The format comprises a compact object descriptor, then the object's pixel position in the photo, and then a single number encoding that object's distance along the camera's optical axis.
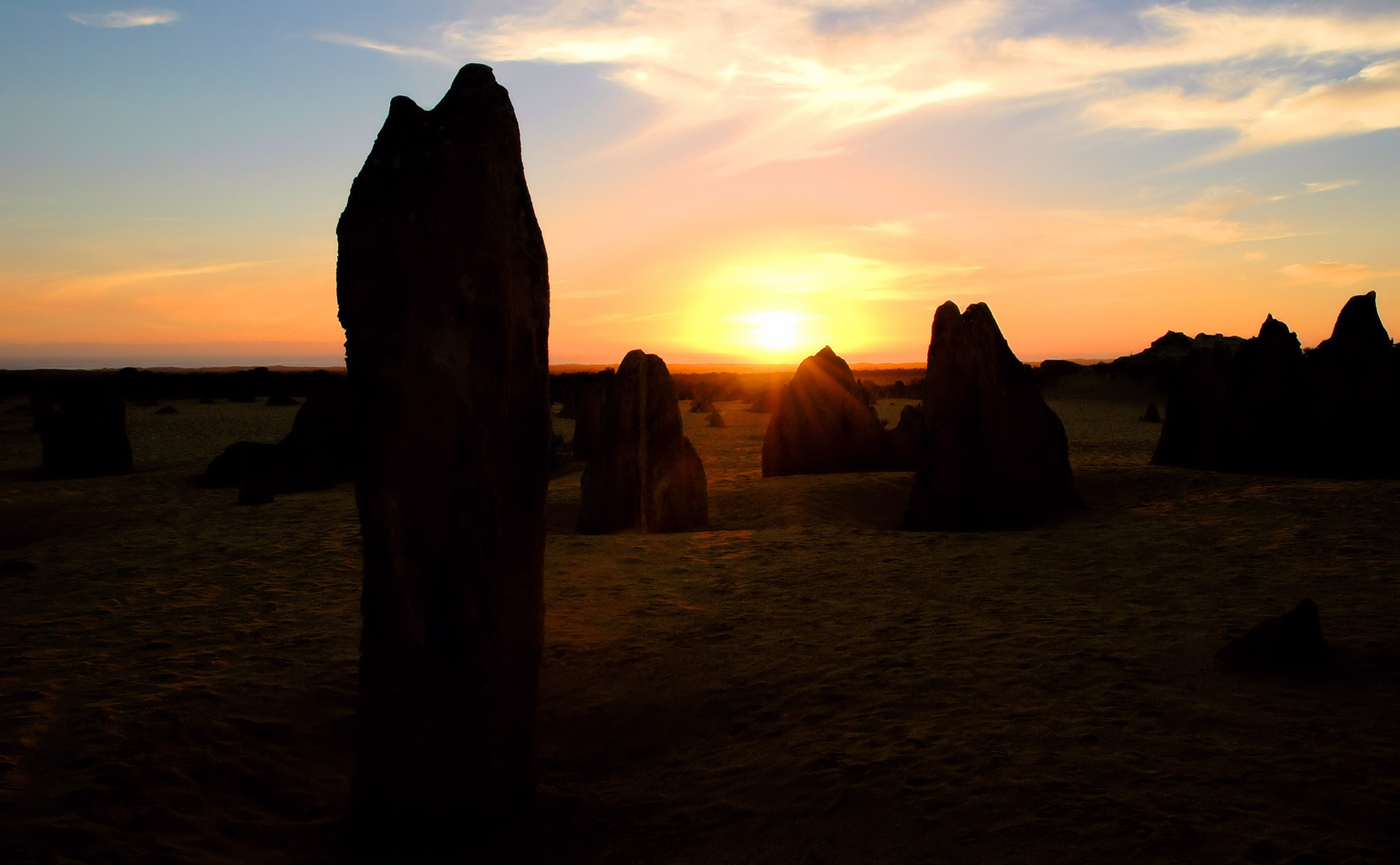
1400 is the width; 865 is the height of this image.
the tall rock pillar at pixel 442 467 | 3.29
